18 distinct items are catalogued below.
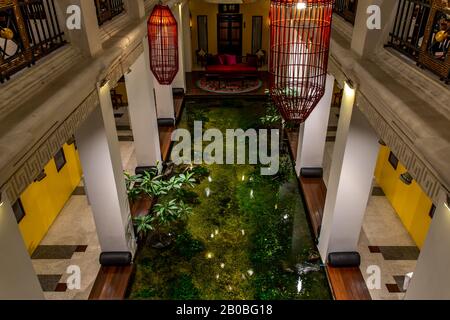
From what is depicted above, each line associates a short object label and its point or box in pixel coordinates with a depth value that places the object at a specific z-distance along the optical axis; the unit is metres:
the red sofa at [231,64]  13.67
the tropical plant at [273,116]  9.34
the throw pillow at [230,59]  14.48
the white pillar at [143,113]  7.11
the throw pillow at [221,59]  14.41
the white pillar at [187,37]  13.28
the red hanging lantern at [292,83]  3.20
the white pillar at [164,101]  10.07
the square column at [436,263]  2.50
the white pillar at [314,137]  7.32
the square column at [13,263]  2.47
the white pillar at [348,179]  4.70
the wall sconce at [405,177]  5.77
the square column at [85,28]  4.09
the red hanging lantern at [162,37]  5.39
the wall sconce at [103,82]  4.46
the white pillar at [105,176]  4.82
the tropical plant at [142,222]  6.13
